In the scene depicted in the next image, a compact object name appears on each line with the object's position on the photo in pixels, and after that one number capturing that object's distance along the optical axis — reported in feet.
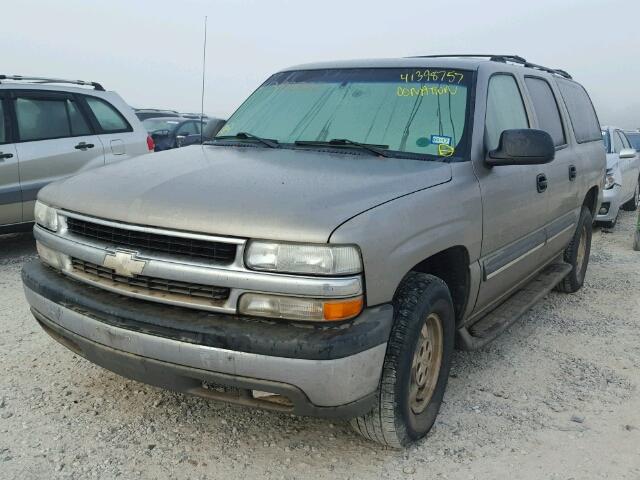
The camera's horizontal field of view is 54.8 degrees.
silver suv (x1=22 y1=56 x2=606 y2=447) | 7.56
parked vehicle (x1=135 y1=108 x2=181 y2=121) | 55.72
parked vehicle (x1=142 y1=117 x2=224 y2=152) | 41.12
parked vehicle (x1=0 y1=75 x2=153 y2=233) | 19.58
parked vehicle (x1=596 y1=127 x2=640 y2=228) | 29.09
